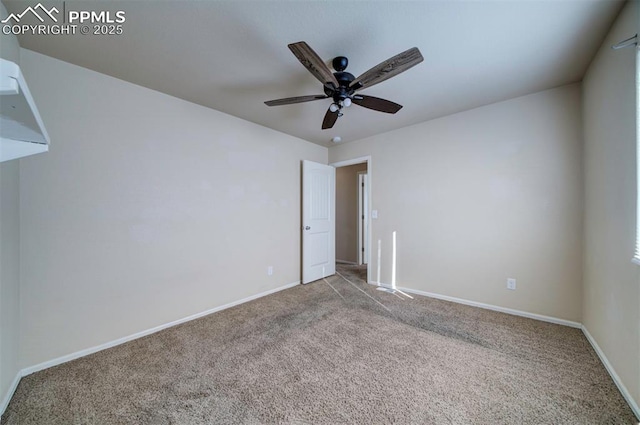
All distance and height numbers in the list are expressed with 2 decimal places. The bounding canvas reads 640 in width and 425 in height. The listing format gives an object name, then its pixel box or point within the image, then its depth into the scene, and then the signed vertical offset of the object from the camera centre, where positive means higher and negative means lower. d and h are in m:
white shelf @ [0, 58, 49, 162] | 0.59 +0.28
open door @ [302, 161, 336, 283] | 3.93 -0.17
